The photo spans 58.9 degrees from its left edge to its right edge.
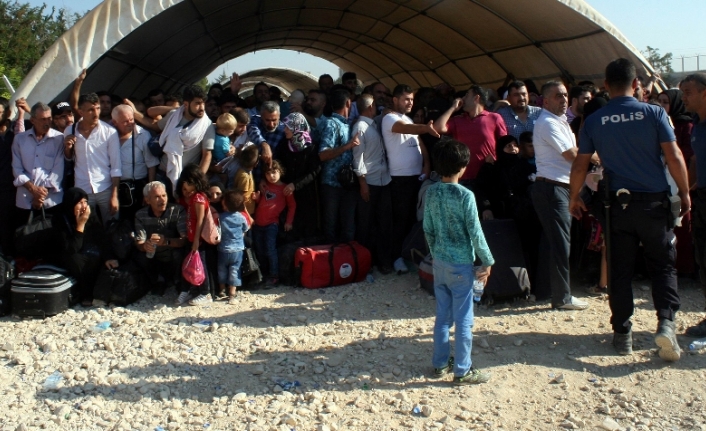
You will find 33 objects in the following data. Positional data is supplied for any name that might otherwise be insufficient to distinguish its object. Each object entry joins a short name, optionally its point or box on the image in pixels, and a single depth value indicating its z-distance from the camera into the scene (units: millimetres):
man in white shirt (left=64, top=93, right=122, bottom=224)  6223
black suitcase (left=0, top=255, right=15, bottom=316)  5750
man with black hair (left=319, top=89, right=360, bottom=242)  6758
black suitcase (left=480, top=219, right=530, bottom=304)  5762
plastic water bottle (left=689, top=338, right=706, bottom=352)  4660
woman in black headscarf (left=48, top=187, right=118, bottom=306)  5984
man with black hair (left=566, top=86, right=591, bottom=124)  6832
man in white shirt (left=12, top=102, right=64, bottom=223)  6164
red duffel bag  6496
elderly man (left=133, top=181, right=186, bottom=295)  6059
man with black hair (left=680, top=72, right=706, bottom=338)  4613
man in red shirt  6469
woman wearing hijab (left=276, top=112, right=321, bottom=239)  6699
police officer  4332
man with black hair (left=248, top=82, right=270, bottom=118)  9391
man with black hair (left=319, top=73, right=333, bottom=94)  10492
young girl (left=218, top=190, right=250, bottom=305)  6164
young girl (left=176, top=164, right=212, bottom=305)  6020
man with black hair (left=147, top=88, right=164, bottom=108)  8219
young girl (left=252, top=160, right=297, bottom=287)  6637
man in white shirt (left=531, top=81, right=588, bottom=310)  5312
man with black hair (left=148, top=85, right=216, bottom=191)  6340
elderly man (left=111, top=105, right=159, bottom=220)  6473
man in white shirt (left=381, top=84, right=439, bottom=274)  6707
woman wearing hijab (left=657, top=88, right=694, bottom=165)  6336
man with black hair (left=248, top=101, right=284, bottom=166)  6672
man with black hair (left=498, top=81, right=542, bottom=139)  7035
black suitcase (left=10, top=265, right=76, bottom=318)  5660
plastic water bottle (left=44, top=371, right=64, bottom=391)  4305
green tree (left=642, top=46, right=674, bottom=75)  36866
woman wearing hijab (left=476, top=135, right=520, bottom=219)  6285
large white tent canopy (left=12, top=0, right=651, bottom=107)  6754
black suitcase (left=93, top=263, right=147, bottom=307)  5984
